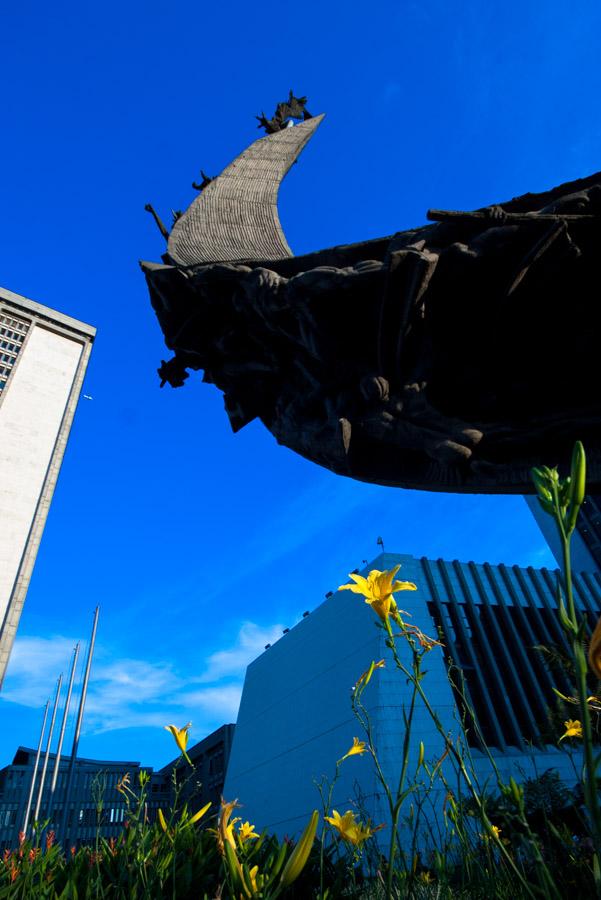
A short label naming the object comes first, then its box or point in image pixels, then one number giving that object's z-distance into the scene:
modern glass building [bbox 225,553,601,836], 23.02
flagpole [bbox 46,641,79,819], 22.74
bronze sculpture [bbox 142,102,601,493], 4.11
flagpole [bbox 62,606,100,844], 23.09
